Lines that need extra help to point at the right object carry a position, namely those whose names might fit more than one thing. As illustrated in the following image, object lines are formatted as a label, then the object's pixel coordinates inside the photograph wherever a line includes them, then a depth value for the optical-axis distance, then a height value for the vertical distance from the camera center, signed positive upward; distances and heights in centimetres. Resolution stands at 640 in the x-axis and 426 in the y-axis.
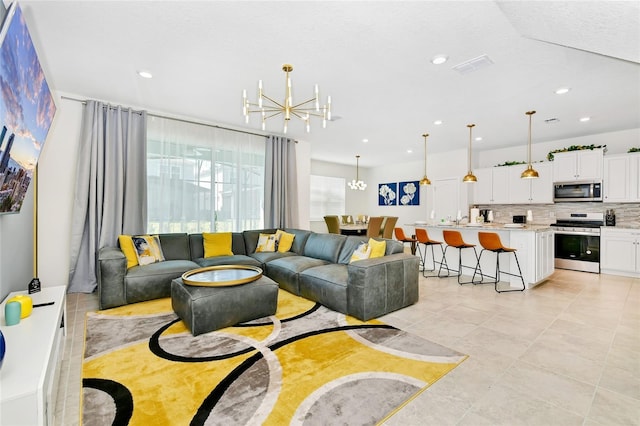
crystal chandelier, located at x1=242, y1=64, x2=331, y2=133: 281 +157
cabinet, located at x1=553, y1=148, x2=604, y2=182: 549 +97
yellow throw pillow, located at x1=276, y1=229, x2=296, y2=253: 515 -47
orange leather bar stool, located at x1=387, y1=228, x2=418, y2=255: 578 -43
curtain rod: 406 +157
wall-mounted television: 152 +66
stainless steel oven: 548 -50
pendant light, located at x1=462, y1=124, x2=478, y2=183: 533 +70
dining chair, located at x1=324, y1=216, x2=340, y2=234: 770 -24
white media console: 114 -69
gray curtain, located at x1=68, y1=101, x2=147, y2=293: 401 +37
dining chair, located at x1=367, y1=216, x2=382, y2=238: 742 -28
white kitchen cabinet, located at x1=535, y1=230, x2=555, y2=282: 441 -62
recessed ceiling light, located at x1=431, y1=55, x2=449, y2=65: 293 +158
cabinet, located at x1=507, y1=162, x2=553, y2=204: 615 +64
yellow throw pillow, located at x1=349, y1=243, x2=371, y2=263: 376 -49
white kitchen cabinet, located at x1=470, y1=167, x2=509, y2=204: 677 +70
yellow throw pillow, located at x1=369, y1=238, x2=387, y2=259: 367 -42
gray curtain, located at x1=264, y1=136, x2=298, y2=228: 582 +62
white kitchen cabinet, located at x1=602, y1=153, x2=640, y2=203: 512 +67
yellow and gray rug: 170 -113
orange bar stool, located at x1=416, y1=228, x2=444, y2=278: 529 -50
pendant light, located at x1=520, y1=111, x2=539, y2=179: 488 +69
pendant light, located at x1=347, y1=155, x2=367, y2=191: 885 +90
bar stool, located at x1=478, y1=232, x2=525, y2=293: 434 -45
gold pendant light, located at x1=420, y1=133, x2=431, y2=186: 616 +72
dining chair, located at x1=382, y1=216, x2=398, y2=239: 752 -29
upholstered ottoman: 269 -87
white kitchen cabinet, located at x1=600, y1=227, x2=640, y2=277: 504 -63
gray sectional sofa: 317 -72
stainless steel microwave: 553 +48
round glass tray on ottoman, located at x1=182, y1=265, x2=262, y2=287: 287 -67
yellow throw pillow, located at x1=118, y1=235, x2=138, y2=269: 387 -48
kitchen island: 436 -55
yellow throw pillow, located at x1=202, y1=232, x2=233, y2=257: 468 -48
